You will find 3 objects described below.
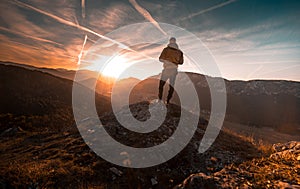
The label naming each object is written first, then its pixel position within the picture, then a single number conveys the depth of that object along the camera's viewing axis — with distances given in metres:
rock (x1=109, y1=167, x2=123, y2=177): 6.01
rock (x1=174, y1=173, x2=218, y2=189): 3.57
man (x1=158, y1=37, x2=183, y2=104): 10.21
